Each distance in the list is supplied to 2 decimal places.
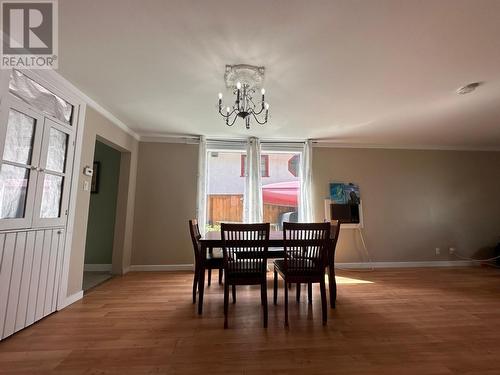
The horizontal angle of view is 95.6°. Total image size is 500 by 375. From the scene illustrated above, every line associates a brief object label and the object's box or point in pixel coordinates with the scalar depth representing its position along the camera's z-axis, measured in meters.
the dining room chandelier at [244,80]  2.11
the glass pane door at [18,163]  1.82
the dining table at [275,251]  2.28
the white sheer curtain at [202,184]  4.07
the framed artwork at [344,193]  4.33
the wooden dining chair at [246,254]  2.04
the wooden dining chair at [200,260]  2.46
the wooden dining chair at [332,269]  2.43
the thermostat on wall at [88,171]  2.77
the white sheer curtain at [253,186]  4.16
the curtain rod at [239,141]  4.28
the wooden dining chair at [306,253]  2.08
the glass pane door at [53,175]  2.16
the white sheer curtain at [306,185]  4.23
